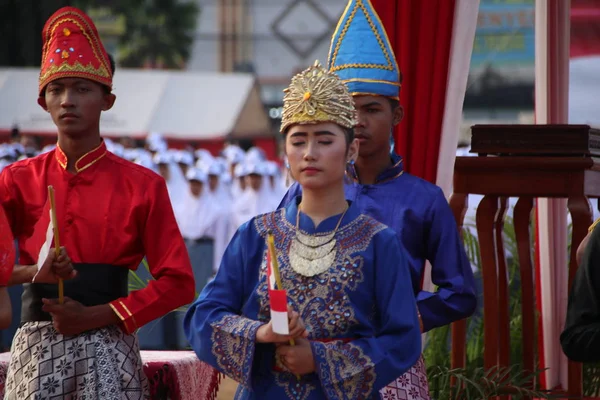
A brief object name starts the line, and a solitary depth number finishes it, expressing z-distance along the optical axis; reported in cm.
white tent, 4338
